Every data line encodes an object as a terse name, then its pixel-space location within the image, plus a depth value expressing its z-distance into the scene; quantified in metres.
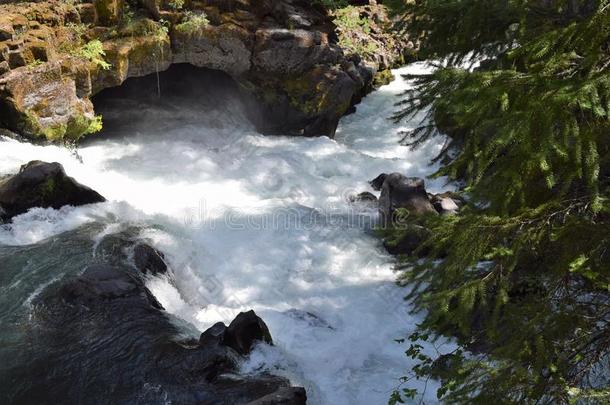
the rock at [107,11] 12.38
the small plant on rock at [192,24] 12.94
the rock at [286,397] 5.40
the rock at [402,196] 10.52
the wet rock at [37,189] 9.16
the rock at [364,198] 11.84
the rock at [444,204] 10.91
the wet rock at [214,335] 6.62
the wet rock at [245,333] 6.67
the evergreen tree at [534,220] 3.20
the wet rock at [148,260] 8.18
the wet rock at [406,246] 9.97
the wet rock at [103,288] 7.09
